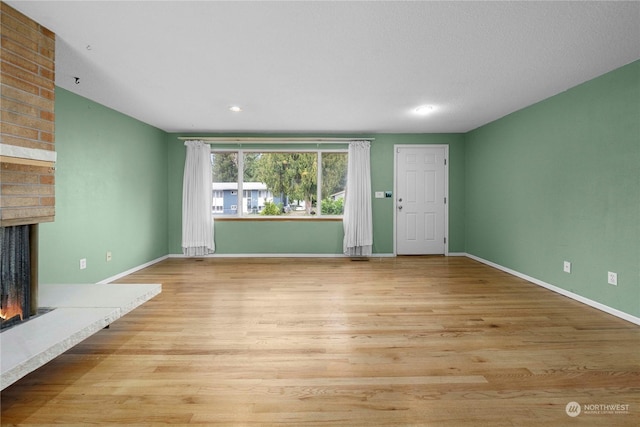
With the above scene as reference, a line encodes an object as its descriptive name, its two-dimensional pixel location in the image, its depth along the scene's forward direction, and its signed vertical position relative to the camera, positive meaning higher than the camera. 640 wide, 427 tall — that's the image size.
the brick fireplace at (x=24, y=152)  1.96 +0.41
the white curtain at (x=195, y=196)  5.63 +0.30
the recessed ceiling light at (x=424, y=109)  4.15 +1.41
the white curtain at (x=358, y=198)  5.72 +0.27
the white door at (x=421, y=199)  5.92 +0.26
